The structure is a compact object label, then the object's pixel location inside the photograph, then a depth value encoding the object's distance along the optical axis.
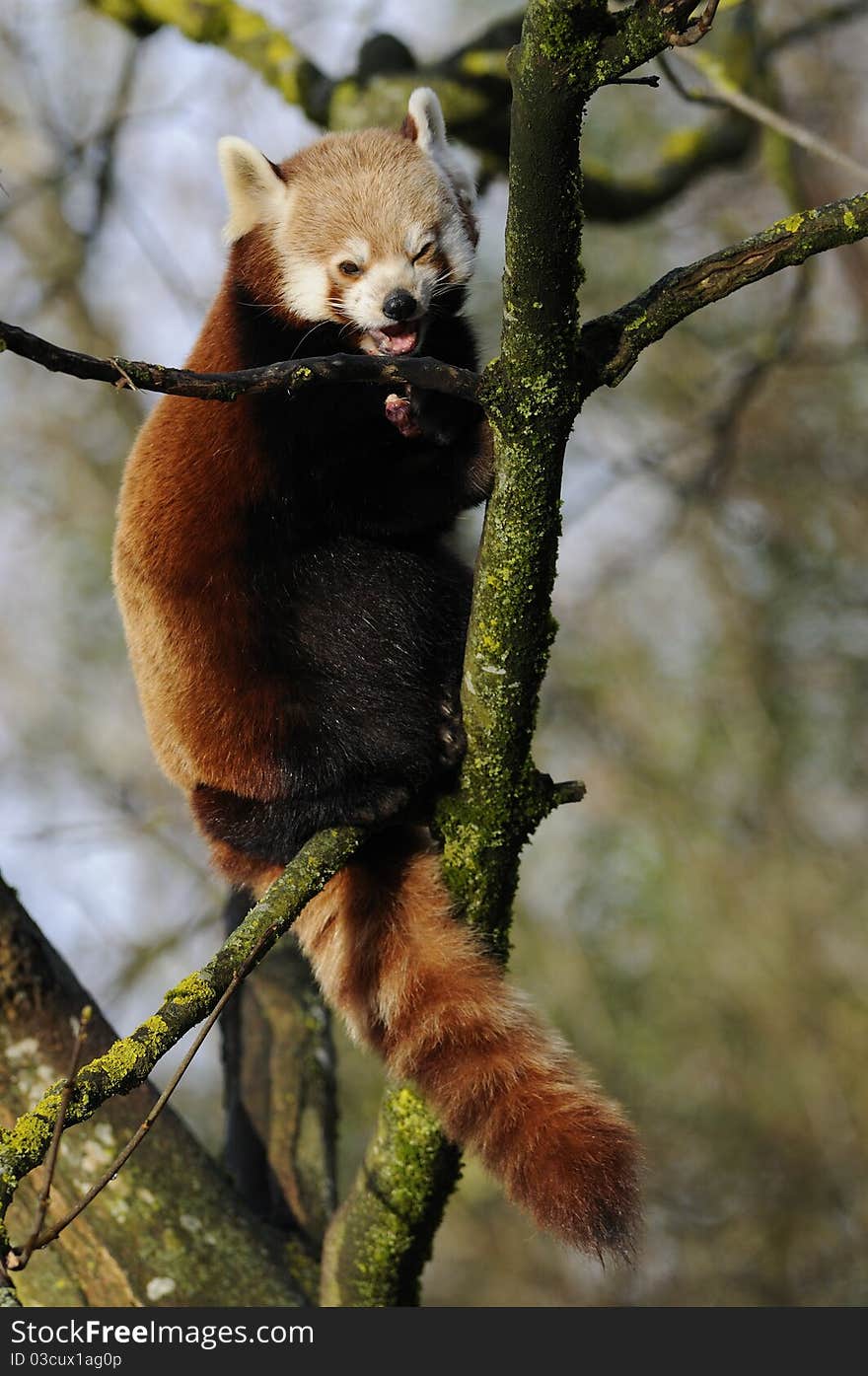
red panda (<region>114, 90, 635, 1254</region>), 6.65
